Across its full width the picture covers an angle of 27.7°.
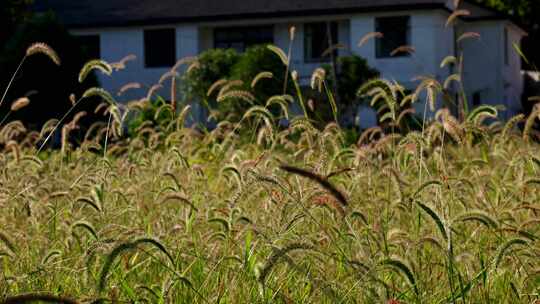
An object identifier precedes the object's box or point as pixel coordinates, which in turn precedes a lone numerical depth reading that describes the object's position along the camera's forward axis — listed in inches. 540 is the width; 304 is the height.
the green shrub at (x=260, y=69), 1070.4
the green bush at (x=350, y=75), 1117.1
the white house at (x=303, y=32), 1322.6
